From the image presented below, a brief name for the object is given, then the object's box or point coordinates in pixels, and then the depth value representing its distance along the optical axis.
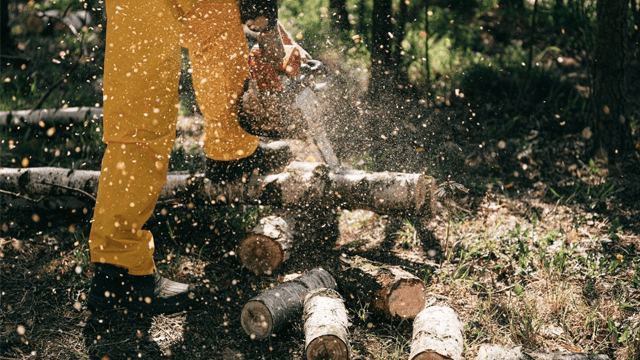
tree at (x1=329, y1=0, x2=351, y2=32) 5.12
